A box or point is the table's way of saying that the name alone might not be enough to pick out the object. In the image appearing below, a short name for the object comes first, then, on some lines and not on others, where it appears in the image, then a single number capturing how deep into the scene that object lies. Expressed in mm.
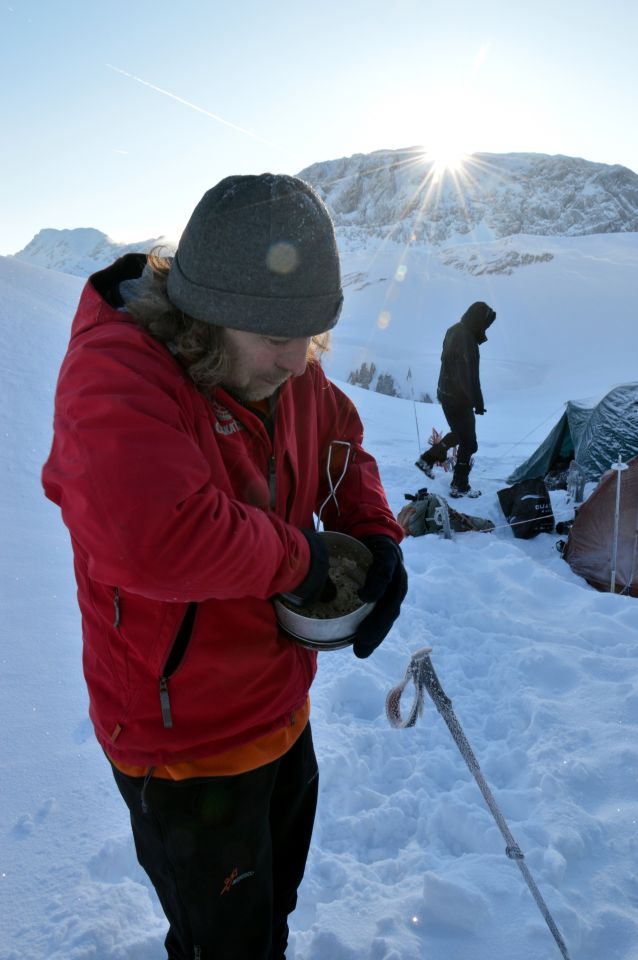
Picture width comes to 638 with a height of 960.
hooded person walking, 7281
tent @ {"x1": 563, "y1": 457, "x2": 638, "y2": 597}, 4977
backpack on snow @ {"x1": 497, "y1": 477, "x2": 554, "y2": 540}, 6152
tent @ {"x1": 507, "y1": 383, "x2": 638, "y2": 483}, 6633
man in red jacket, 937
